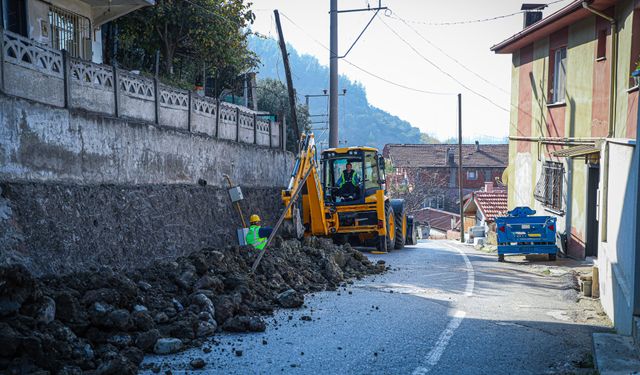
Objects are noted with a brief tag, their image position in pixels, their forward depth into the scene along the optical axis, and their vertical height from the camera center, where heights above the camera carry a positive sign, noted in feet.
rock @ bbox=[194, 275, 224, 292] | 32.96 -6.33
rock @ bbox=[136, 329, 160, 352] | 25.05 -6.88
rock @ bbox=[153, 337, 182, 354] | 25.03 -7.12
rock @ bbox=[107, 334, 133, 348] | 24.97 -6.88
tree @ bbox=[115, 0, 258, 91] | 72.43 +13.44
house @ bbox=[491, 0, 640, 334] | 29.84 +2.19
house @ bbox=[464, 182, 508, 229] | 127.24 -10.00
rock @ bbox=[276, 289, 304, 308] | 34.55 -7.47
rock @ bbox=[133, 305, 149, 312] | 27.37 -6.25
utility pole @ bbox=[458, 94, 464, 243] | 130.64 +3.55
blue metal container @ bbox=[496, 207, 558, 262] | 59.93 -7.24
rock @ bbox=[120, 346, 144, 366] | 23.25 -6.94
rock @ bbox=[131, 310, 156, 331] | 26.48 -6.53
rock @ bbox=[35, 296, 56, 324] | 23.48 -5.48
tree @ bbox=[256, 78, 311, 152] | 143.02 +10.85
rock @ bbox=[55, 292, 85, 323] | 24.76 -5.70
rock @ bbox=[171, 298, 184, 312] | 29.89 -6.71
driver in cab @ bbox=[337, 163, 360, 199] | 67.26 -2.98
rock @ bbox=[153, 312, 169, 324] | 27.86 -6.76
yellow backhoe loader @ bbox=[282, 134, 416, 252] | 63.10 -4.58
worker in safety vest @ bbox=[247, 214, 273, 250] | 47.78 -5.77
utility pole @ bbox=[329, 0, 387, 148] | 80.74 +10.33
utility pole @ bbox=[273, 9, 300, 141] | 80.28 +10.70
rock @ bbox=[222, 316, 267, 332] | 28.94 -7.32
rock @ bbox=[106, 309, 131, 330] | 25.70 -6.28
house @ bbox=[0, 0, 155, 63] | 53.01 +11.41
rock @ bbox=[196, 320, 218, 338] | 27.48 -7.16
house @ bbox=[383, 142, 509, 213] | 216.74 -5.89
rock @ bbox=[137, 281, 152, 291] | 30.81 -5.99
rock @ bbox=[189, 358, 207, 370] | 23.06 -7.15
